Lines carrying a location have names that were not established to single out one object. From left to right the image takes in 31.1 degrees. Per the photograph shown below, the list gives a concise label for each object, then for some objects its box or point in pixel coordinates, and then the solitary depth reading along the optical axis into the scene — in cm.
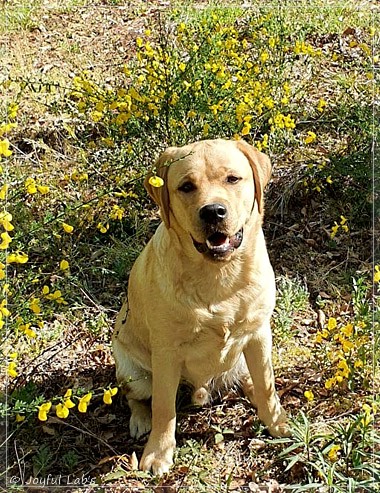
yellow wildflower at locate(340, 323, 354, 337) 312
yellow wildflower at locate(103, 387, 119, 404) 247
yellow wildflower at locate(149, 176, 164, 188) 256
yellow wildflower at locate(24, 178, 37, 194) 252
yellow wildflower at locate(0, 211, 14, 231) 230
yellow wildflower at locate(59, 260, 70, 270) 270
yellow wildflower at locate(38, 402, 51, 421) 238
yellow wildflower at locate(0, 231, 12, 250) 233
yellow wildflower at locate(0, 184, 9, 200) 232
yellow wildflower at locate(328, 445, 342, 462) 289
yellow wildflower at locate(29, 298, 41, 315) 261
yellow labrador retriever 279
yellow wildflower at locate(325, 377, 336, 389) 312
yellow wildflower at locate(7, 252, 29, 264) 238
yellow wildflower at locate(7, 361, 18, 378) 240
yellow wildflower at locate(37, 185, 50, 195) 265
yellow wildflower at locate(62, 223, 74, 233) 281
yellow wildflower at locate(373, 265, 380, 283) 281
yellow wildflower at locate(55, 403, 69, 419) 236
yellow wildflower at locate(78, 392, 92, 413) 238
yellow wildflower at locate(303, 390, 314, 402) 306
